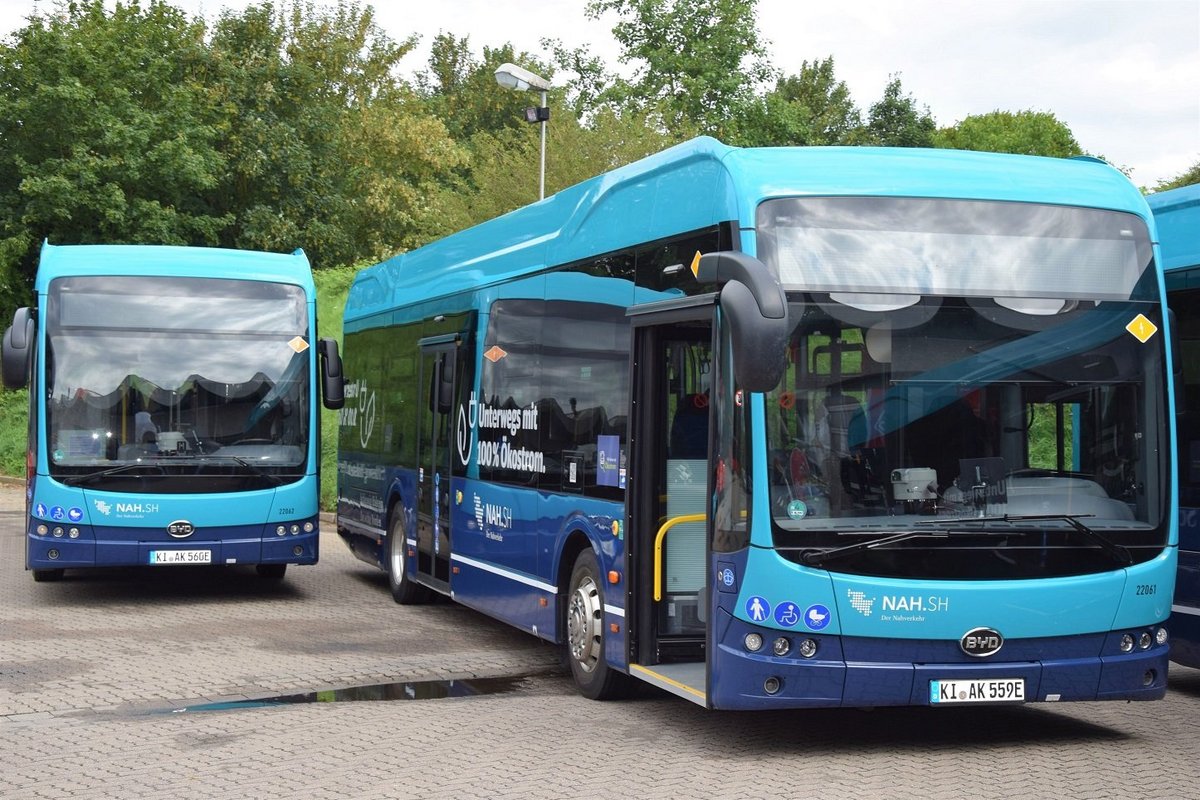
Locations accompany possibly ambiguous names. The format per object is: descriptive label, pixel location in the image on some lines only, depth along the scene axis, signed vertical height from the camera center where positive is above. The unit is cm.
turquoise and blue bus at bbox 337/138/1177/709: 782 +1
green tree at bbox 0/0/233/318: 3822 +719
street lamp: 2469 +558
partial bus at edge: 1005 +23
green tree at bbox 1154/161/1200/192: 4494 +738
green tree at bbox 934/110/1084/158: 6750 +1324
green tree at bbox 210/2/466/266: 4253 +849
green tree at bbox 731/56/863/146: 5688 +1396
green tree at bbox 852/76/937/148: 6538 +1310
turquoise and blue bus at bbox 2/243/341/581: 1448 +23
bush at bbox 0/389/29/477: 3556 +7
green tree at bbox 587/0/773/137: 5750 +1400
